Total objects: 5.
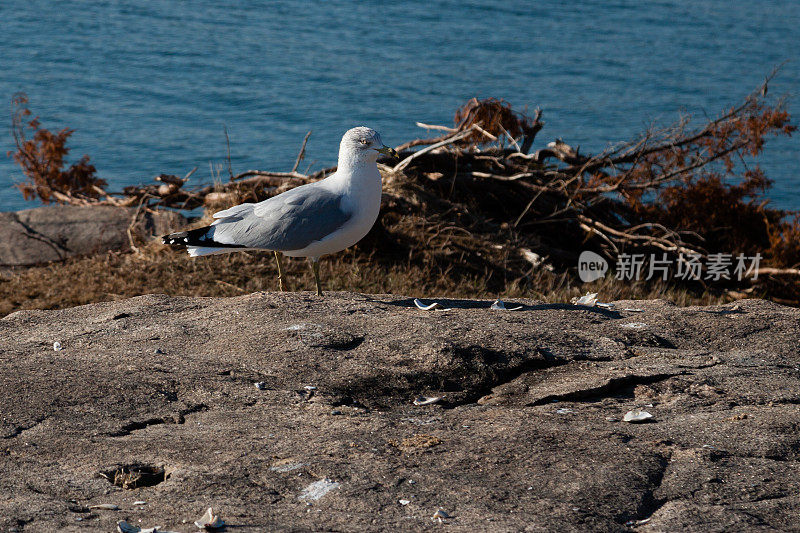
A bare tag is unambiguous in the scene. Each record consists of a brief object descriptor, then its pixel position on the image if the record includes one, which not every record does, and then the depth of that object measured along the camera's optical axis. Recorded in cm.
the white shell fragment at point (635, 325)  864
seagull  940
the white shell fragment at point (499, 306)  918
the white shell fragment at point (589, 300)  994
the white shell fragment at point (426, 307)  897
